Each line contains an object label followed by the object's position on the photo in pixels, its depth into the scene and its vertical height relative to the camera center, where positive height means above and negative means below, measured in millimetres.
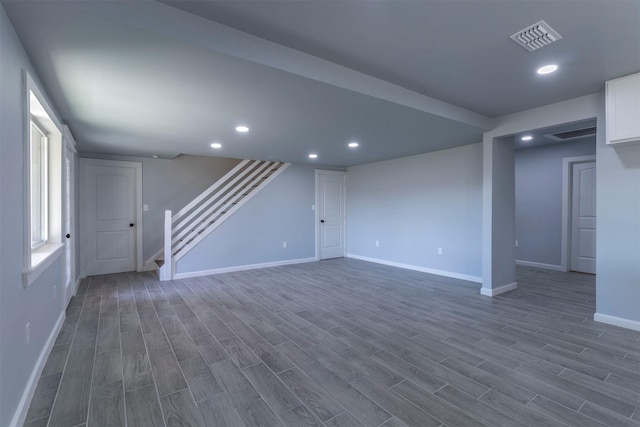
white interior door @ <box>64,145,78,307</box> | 3701 -264
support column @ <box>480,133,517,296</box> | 3990 -46
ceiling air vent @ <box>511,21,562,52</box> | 1906 +1205
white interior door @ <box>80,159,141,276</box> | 5270 -79
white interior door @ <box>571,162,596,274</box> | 5273 -137
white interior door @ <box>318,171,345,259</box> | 6926 -81
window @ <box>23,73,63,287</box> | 2436 +276
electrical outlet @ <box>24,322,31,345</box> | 1882 -819
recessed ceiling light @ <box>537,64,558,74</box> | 2428 +1220
